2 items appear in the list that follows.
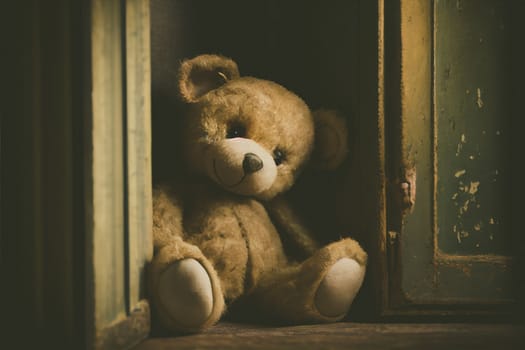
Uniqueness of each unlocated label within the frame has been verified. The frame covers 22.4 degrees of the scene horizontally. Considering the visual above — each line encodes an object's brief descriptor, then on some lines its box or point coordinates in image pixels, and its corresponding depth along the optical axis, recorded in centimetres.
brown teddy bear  133
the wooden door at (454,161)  136
